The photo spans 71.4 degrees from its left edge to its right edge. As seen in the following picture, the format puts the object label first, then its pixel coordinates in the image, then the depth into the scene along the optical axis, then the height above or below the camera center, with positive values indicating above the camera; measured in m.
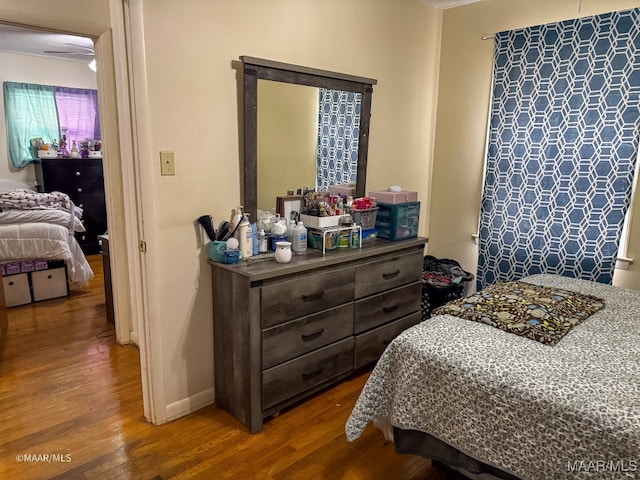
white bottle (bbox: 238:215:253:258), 2.21 -0.38
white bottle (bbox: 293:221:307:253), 2.35 -0.40
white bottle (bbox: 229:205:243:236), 2.22 -0.29
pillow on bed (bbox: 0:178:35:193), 5.38 -0.36
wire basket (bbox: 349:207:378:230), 2.70 -0.33
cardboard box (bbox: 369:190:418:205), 2.82 -0.22
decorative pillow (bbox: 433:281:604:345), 1.69 -0.60
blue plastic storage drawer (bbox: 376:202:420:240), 2.78 -0.36
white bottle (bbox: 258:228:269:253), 2.32 -0.42
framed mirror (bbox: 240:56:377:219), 2.26 +0.19
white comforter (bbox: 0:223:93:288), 3.70 -0.75
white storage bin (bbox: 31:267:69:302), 3.89 -1.12
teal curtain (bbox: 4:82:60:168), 5.46 +0.50
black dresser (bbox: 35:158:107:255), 5.45 -0.36
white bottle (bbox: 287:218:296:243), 2.38 -0.36
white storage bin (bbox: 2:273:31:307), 3.75 -1.12
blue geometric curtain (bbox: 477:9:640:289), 2.56 +0.11
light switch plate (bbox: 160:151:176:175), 2.04 -0.02
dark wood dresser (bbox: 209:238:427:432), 2.09 -0.82
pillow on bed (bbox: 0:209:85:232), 3.77 -0.52
